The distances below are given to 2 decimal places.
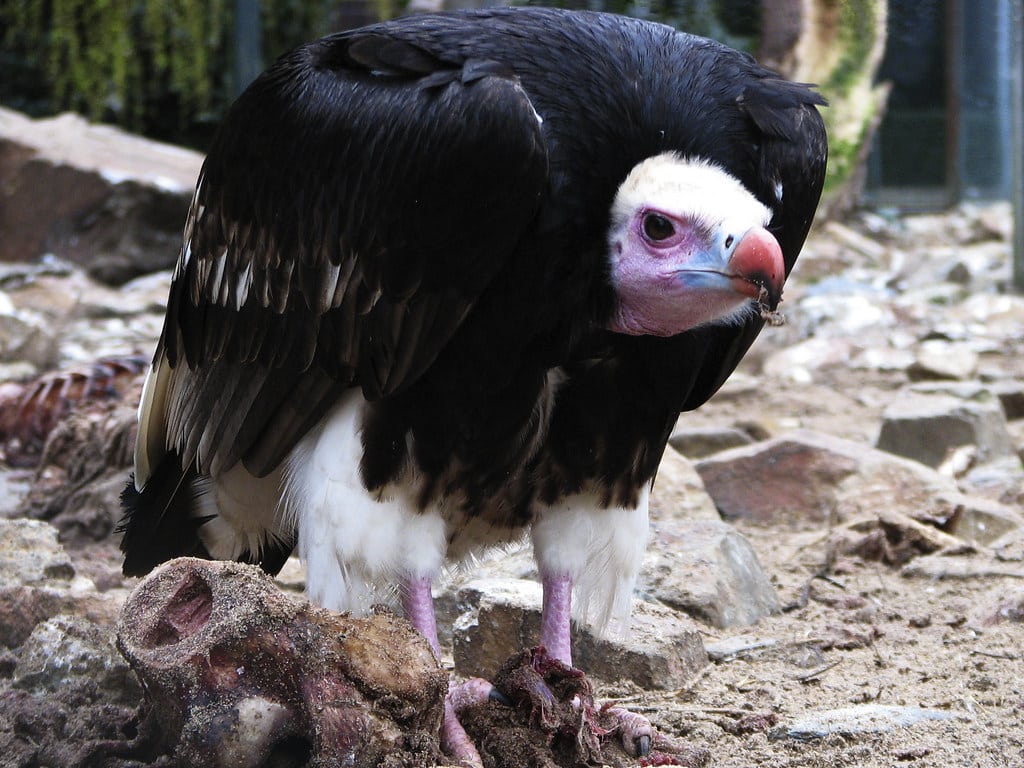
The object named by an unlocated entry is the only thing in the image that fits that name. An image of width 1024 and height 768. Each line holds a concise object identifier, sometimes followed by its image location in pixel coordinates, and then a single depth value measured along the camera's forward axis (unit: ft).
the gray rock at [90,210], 31.58
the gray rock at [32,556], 11.69
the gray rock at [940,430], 18.48
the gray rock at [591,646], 11.29
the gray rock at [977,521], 15.20
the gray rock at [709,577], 12.74
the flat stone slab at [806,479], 16.28
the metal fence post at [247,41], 29.71
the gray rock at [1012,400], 21.70
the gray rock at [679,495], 15.25
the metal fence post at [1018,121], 27.48
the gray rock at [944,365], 22.99
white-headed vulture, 9.04
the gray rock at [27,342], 24.06
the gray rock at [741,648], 11.94
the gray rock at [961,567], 13.58
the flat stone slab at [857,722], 9.47
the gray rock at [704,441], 19.21
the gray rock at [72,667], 9.09
